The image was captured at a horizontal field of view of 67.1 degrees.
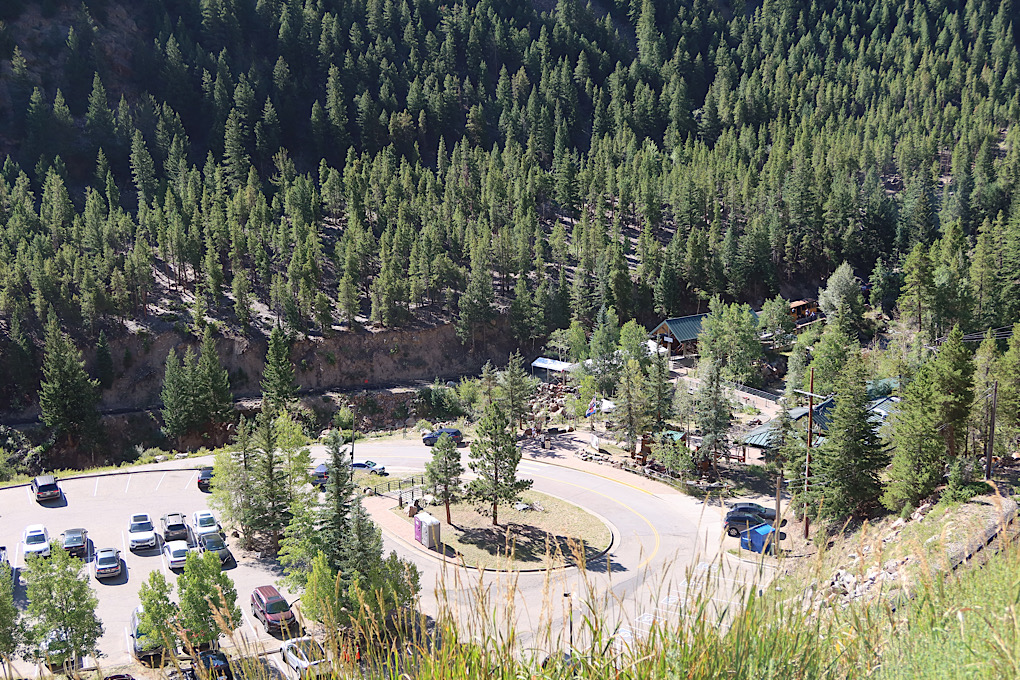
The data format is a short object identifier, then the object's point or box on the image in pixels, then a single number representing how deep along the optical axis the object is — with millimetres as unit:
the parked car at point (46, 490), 40250
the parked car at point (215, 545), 33844
